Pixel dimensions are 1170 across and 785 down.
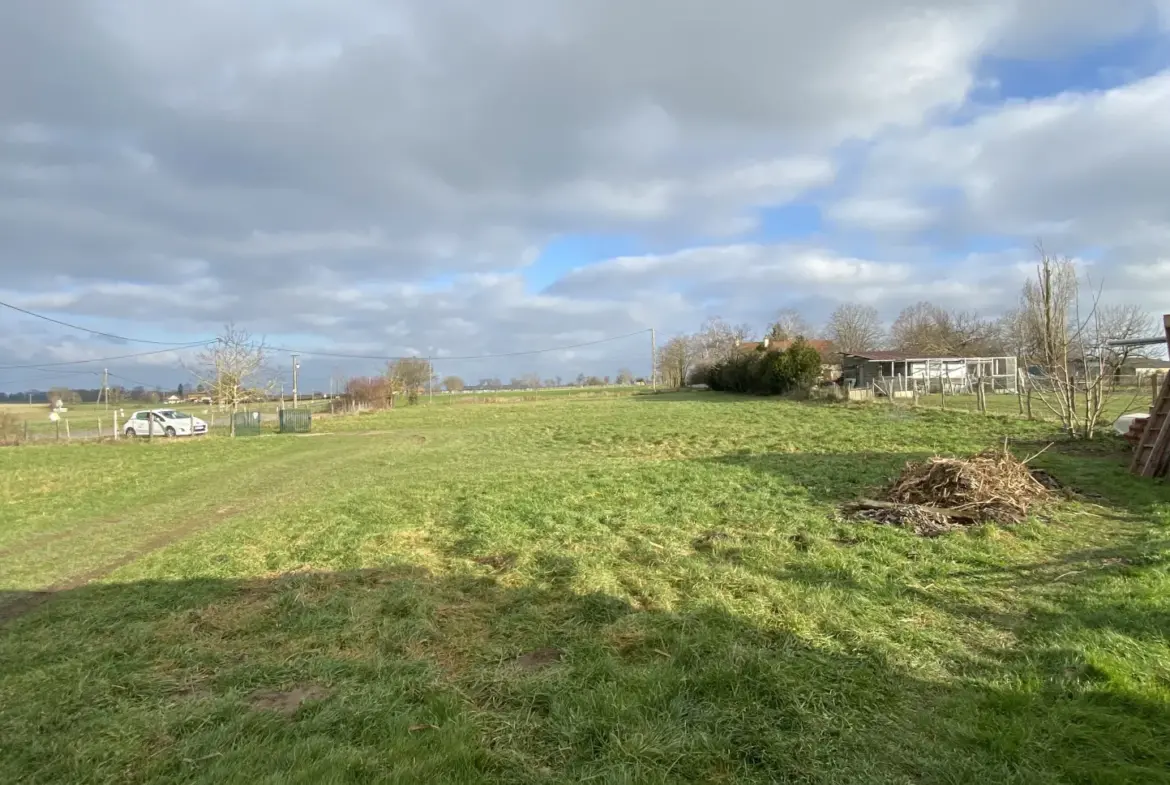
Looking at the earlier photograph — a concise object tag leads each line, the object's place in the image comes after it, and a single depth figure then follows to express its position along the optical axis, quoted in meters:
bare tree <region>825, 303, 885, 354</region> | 66.75
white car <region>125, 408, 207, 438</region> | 28.16
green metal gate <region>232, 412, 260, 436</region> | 28.64
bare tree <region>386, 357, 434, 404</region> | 62.19
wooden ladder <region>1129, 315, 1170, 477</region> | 8.62
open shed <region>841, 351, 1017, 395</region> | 36.06
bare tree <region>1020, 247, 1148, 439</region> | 12.82
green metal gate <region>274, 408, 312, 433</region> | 30.48
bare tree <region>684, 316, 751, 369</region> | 70.88
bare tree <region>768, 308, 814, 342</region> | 57.03
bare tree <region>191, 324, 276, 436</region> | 32.22
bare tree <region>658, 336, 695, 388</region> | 71.88
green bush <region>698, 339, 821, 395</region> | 33.22
